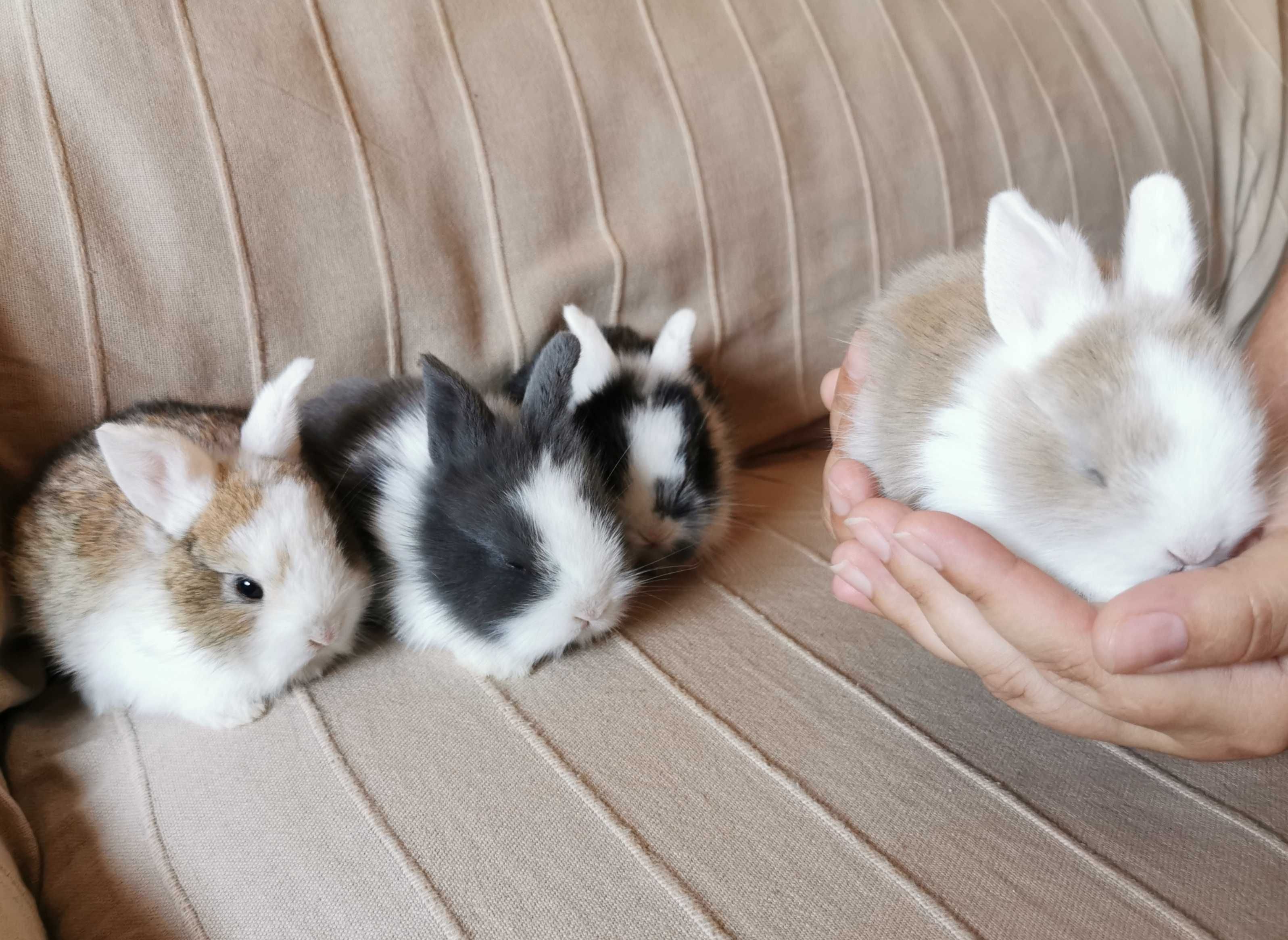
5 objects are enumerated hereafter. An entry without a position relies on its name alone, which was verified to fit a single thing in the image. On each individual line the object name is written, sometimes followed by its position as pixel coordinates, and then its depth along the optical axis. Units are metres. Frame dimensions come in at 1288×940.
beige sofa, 0.21
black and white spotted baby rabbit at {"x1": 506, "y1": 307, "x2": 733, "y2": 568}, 0.32
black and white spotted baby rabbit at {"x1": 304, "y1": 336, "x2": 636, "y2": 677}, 0.27
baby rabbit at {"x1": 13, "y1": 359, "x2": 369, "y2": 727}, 0.27
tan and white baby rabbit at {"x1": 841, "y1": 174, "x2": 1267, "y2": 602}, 0.21
